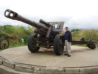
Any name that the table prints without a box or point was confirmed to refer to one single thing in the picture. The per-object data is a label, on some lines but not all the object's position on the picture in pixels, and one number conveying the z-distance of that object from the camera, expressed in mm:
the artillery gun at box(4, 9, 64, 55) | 4703
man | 4707
